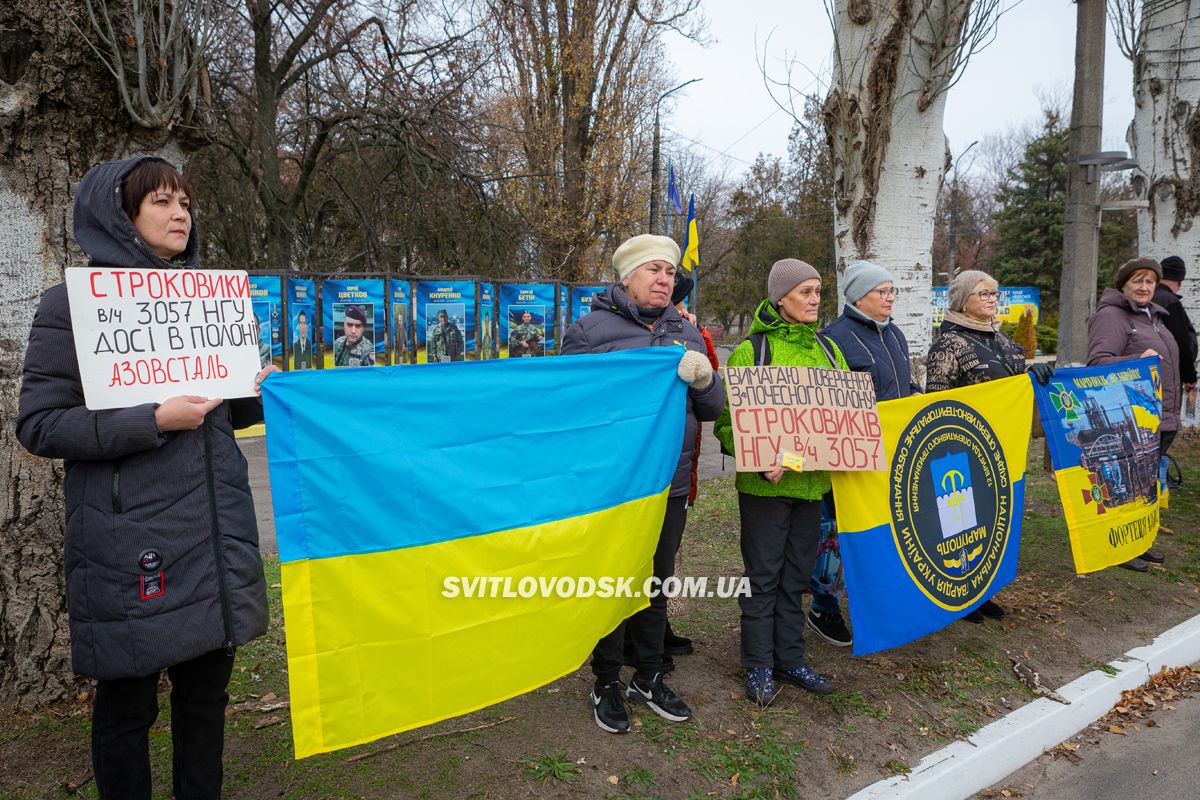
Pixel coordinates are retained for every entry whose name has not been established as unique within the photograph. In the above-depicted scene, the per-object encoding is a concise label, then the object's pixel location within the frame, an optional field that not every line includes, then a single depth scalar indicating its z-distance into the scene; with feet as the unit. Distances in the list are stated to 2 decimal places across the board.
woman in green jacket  11.30
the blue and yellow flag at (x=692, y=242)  29.58
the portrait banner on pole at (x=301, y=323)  32.45
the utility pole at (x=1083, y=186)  32.37
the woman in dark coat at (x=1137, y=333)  17.65
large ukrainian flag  7.98
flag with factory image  15.08
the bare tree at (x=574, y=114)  57.98
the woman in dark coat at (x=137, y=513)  6.98
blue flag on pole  46.32
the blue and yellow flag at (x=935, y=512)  11.85
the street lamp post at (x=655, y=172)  63.98
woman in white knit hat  10.55
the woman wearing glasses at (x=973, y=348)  14.29
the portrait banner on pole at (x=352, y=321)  33.76
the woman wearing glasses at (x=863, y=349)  12.67
